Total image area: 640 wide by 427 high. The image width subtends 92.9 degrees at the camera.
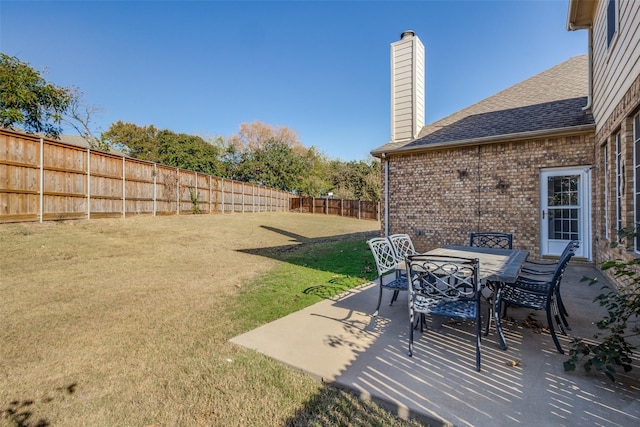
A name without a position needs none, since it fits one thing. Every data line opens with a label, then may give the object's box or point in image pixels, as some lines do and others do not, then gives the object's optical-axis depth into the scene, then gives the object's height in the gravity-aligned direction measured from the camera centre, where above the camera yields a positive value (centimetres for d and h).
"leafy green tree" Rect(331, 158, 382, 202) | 3162 +372
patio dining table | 273 -53
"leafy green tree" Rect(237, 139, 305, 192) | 3056 +472
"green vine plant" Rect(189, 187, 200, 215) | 1603 +72
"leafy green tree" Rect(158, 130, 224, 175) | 2744 +567
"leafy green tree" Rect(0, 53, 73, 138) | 1180 +476
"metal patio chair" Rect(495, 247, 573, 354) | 288 -86
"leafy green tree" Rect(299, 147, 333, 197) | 3272 +451
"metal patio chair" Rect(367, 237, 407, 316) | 372 -64
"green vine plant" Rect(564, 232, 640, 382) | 204 -97
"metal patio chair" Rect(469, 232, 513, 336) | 313 -54
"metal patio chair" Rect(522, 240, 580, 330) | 313 -80
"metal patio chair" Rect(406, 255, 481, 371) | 264 -73
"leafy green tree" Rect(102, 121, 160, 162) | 3042 +756
